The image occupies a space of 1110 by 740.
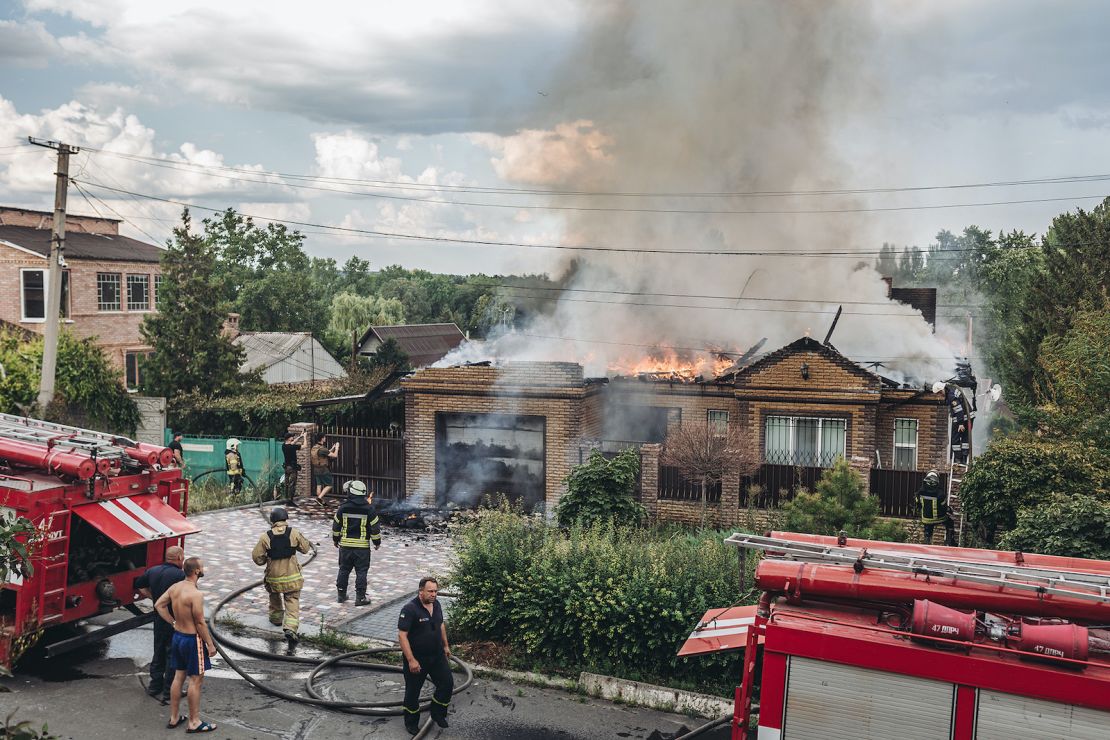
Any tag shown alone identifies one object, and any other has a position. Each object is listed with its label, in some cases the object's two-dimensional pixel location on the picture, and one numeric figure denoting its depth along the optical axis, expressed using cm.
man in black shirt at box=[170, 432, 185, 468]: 1100
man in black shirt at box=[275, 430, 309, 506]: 1950
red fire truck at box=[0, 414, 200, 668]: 896
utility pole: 1930
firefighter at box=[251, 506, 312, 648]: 1045
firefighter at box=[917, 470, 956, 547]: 1397
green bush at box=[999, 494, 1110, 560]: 908
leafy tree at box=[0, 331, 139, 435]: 2062
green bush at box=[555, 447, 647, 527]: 1307
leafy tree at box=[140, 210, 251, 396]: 2880
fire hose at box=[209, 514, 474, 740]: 860
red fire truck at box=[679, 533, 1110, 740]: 537
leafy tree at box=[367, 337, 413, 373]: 3082
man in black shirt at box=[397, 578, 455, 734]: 796
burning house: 1833
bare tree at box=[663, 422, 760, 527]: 1638
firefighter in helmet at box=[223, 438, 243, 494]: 1964
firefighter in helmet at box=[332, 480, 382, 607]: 1195
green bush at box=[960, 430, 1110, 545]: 1141
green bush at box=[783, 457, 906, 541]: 1245
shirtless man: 816
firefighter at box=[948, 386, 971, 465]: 1544
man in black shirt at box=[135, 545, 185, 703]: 885
